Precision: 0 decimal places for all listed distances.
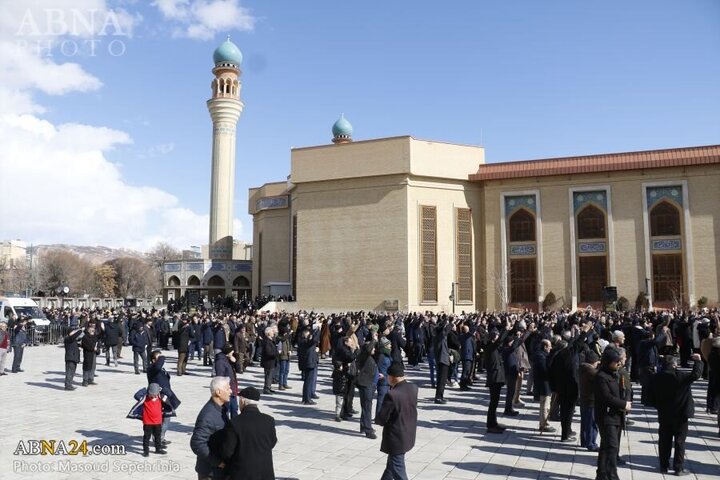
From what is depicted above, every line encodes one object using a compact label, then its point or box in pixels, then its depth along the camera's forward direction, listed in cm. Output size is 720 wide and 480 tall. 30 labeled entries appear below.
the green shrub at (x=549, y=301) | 3406
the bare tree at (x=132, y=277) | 8631
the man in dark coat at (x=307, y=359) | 1125
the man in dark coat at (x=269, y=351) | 1198
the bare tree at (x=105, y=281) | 8338
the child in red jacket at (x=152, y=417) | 762
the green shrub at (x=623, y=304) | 3119
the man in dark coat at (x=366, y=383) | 873
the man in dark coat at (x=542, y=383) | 884
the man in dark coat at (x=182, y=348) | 1506
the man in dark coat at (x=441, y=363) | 1131
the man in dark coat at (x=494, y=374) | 902
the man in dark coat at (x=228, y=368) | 869
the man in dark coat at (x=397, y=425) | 552
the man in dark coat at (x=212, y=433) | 427
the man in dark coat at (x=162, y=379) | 798
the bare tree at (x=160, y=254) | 10275
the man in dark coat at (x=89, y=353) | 1306
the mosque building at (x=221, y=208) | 4812
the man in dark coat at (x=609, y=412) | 634
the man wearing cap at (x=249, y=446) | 411
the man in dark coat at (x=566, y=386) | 840
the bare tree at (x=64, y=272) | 7006
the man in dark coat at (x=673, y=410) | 687
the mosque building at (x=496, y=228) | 3272
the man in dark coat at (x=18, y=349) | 1582
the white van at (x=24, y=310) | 2509
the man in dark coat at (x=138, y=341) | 1565
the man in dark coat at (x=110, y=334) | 1705
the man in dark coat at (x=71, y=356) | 1295
